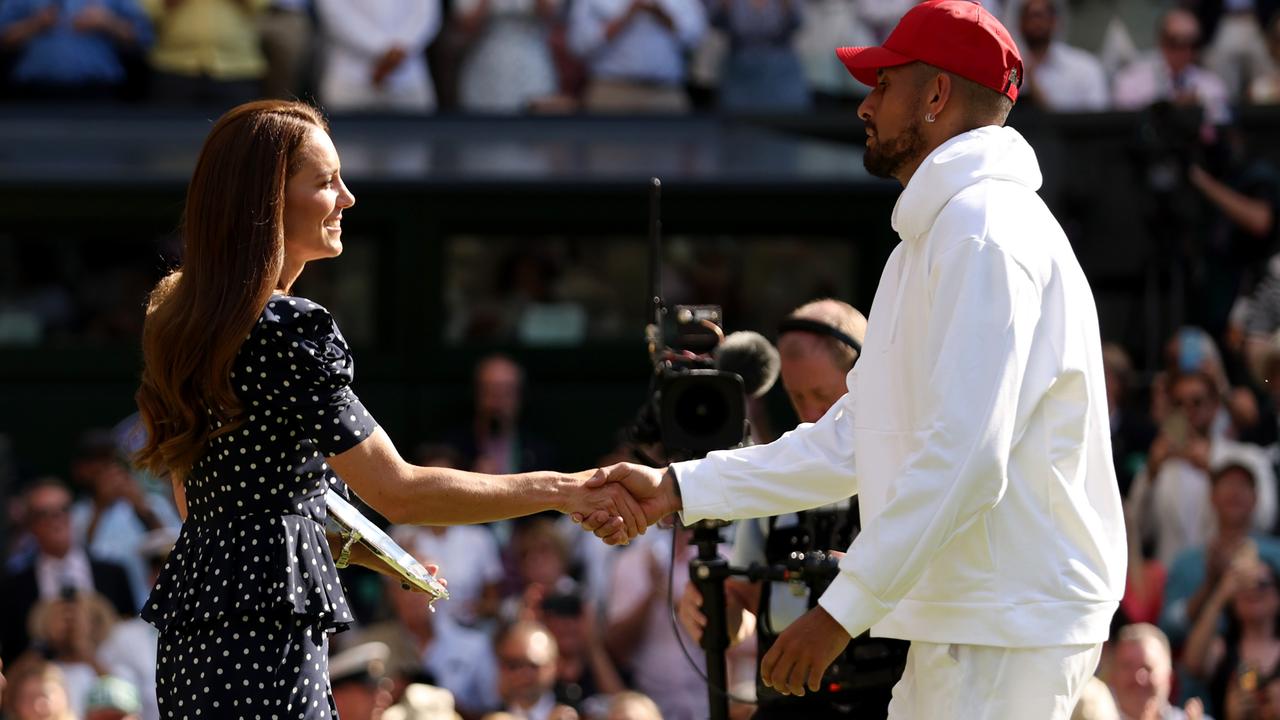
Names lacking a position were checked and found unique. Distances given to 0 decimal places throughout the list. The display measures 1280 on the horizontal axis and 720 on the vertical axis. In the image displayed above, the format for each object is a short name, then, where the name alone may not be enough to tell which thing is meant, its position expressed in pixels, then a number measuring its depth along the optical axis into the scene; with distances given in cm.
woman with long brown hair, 672
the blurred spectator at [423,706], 1298
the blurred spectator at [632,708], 1293
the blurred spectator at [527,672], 1449
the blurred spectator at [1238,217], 1905
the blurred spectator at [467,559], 1587
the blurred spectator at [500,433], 1781
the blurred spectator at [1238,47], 2080
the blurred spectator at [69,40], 1977
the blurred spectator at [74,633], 1482
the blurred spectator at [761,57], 2067
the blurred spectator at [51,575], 1570
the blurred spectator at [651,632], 1527
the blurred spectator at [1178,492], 1622
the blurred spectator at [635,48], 2045
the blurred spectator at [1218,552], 1530
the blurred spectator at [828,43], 2100
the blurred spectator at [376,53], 2022
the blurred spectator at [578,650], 1530
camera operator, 912
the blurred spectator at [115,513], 1617
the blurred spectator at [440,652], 1519
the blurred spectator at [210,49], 1992
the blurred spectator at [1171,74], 2020
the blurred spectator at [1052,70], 2055
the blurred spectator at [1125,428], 1703
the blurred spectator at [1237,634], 1456
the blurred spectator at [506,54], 2047
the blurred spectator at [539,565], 1566
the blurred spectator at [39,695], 1337
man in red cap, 660
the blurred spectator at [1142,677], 1310
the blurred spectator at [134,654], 1491
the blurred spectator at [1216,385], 1689
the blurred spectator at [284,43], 2011
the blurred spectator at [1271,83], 2034
